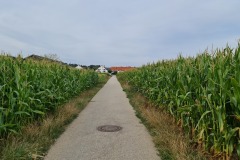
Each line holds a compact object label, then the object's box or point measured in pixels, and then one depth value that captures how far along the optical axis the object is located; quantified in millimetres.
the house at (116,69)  109166
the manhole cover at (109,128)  5257
